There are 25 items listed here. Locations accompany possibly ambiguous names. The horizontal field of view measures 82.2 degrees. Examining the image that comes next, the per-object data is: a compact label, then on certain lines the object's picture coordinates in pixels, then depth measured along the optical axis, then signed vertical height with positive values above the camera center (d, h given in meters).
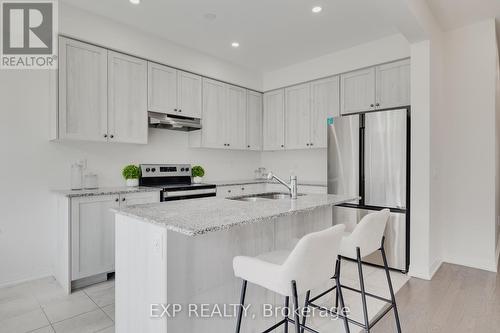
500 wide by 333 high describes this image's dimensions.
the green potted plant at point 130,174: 3.48 -0.09
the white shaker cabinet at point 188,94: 3.83 +0.99
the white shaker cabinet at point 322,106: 4.16 +0.90
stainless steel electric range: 3.38 -0.21
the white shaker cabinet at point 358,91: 3.79 +1.03
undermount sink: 2.49 -0.28
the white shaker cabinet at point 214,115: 4.15 +0.77
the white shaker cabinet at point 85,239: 2.66 -0.71
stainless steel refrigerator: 3.07 -0.04
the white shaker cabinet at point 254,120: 4.83 +0.79
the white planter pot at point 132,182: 3.50 -0.19
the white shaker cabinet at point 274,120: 4.80 +0.79
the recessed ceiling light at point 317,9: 2.93 +1.63
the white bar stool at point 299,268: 1.26 -0.48
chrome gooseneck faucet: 2.34 -0.17
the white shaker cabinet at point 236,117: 4.49 +0.79
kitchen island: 1.39 -0.52
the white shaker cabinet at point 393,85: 3.50 +1.03
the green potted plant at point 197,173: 4.18 -0.11
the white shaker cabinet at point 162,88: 3.54 +0.99
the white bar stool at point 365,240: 1.74 -0.46
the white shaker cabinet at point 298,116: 4.47 +0.81
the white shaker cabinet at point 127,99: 3.21 +0.78
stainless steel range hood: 3.55 +0.58
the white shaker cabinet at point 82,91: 2.86 +0.78
